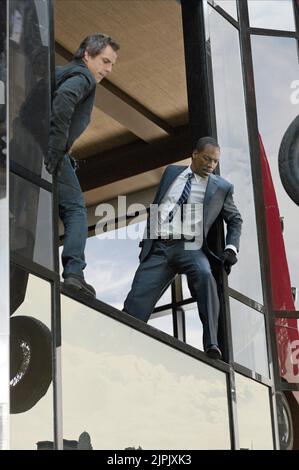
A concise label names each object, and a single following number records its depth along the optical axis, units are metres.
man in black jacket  9.20
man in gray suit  10.70
